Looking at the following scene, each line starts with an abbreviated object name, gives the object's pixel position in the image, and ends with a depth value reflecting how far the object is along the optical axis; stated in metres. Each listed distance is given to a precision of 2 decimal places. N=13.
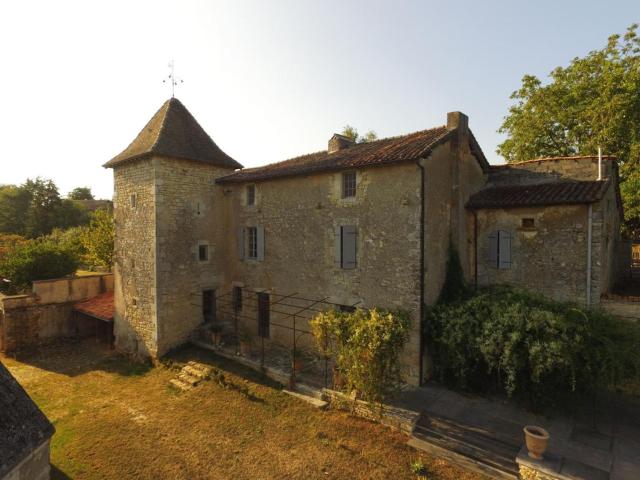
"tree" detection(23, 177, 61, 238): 40.19
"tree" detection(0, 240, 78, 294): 20.61
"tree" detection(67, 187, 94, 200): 70.06
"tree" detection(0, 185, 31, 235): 45.64
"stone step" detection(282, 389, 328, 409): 11.17
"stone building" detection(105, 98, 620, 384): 12.09
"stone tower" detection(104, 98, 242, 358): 15.30
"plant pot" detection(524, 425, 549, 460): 8.05
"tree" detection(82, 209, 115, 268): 25.66
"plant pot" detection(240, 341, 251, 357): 14.61
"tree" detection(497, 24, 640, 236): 19.52
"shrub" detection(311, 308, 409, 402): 10.03
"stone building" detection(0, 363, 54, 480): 6.11
